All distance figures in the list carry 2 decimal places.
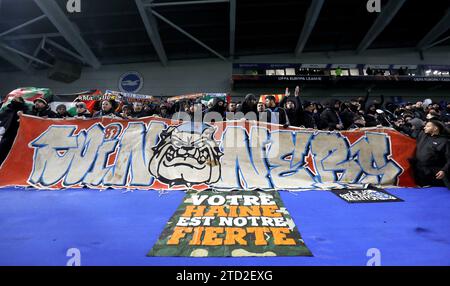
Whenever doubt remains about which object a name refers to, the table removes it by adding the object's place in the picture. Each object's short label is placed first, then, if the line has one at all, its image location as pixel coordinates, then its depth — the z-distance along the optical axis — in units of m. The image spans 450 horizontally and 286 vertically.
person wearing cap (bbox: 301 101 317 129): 5.65
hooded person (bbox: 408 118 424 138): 5.39
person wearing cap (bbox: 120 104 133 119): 6.61
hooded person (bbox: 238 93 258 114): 6.00
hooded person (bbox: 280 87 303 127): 5.53
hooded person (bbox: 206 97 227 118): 6.59
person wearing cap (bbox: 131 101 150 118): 6.42
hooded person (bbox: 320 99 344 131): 5.84
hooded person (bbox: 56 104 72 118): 6.11
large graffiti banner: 4.62
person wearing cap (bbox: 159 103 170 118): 8.55
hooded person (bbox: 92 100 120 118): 5.95
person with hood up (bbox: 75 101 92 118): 5.90
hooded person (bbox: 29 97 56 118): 5.77
